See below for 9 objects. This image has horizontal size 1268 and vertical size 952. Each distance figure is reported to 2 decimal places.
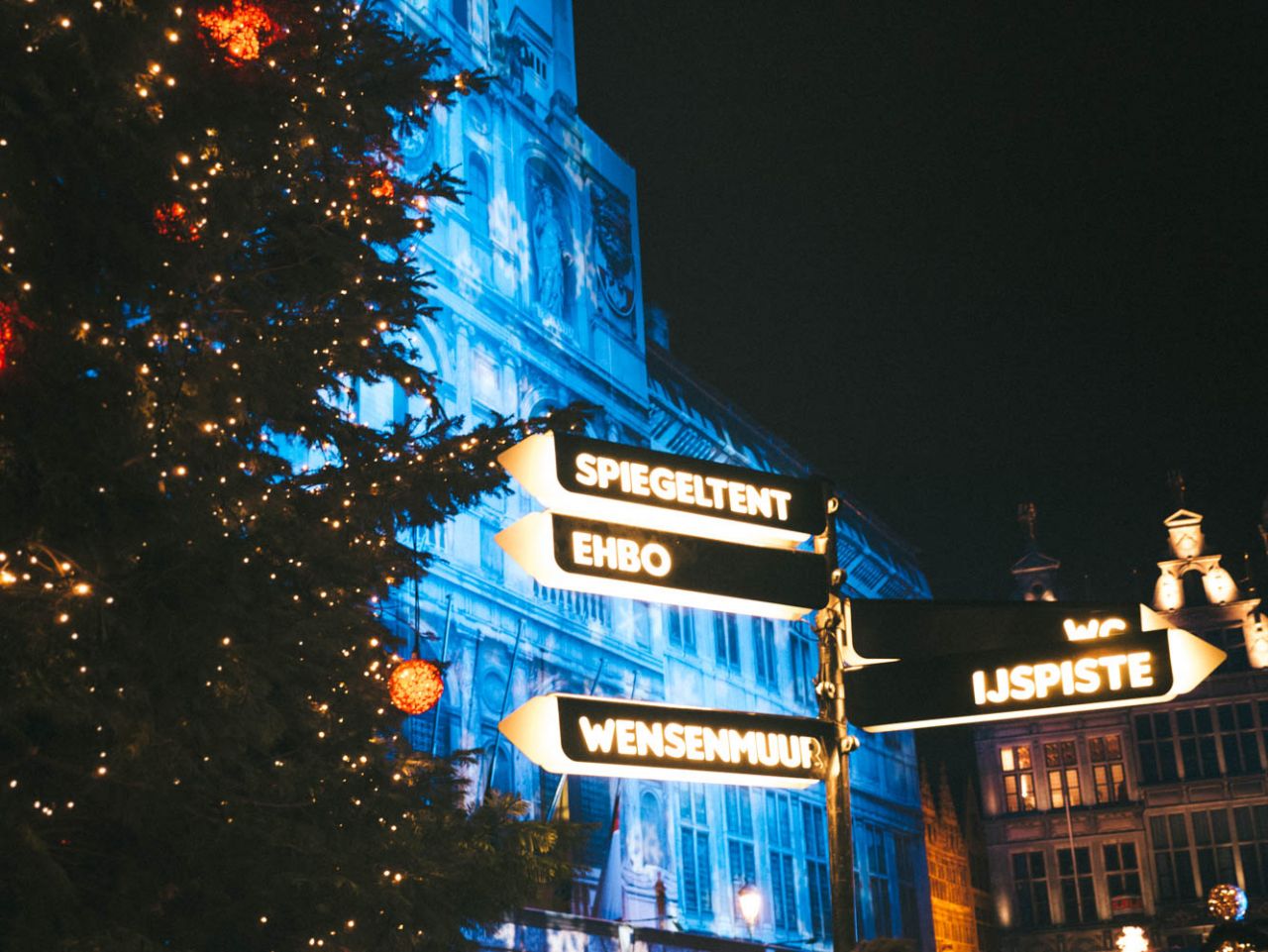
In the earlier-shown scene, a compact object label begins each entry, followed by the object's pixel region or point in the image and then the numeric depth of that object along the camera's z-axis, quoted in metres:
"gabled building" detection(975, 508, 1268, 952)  44.41
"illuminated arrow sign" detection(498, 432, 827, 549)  5.50
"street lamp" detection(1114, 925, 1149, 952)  34.12
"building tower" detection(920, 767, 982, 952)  43.47
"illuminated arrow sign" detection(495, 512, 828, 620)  5.43
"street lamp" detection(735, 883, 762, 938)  25.08
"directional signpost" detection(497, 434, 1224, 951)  5.42
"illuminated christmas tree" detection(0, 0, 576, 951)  5.69
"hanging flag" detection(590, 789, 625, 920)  23.78
